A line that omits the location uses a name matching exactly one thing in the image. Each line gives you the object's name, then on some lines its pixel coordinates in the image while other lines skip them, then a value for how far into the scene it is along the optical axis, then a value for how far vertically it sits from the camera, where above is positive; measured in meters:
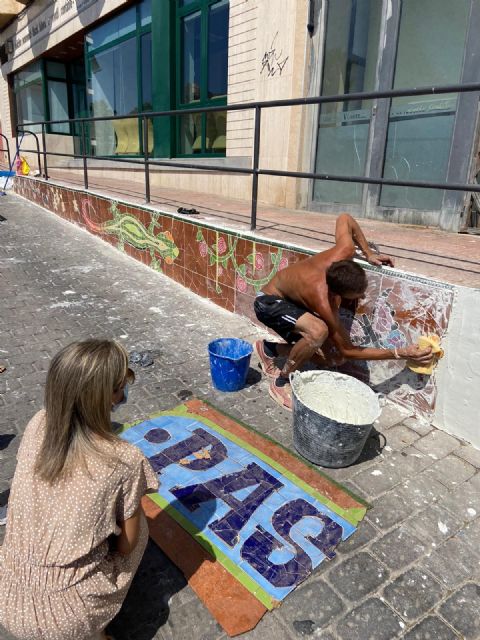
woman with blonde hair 1.46 -1.05
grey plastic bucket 2.58 -1.41
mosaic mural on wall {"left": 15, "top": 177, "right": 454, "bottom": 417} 3.13 -0.94
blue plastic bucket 3.37 -1.41
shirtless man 3.01 -0.97
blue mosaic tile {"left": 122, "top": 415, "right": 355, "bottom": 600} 2.09 -1.68
